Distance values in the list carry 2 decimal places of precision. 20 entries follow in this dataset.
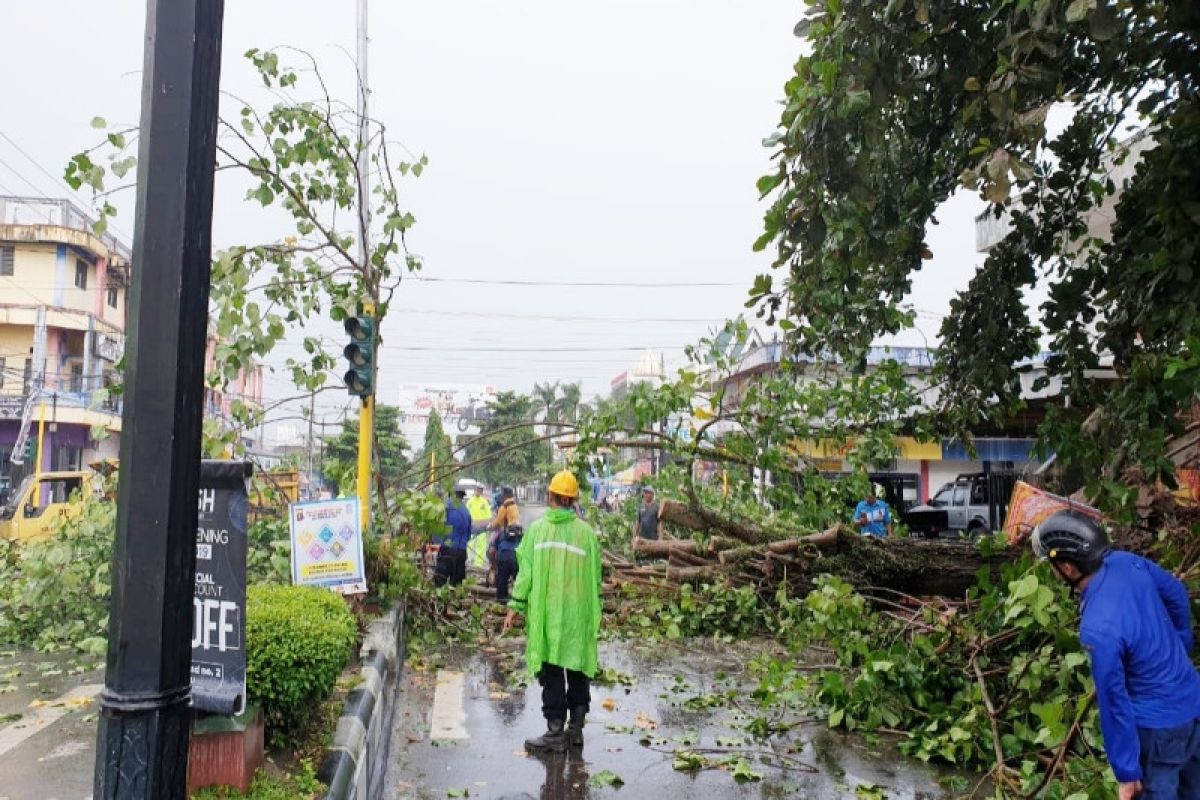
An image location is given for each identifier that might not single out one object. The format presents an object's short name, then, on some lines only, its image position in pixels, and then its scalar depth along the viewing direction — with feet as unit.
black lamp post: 7.59
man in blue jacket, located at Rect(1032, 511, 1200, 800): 11.61
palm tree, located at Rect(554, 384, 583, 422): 225.89
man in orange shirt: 39.17
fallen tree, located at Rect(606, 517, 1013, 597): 33.27
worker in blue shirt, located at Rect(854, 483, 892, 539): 52.65
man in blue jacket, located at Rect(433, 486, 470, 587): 39.40
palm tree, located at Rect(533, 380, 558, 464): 244.22
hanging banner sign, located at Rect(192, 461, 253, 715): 13.11
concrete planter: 13.58
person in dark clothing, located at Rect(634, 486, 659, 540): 53.93
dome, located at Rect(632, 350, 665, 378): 330.77
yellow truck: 62.69
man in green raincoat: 20.88
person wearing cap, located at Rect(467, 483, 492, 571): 47.93
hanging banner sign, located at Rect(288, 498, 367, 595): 25.61
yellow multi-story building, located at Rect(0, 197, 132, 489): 123.44
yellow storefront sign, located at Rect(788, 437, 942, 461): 39.52
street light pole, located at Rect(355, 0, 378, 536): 31.73
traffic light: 31.81
